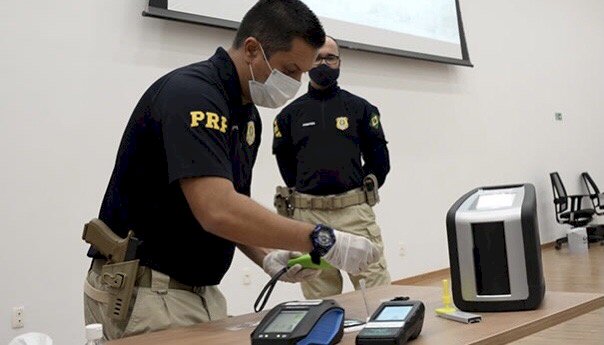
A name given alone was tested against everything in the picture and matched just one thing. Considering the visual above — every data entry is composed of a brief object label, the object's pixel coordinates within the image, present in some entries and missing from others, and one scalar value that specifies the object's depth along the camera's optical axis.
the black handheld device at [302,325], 0.98
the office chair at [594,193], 6.89
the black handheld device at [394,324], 0.99
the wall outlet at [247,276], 3.86
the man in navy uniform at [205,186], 1.20
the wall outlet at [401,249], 5.03
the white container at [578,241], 6.34
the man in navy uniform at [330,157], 2.68
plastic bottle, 1.06
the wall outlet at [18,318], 2.89
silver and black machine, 1.26
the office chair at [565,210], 6.49
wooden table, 1.09
